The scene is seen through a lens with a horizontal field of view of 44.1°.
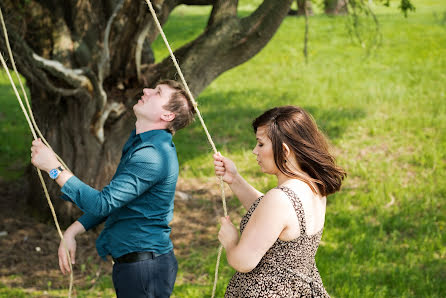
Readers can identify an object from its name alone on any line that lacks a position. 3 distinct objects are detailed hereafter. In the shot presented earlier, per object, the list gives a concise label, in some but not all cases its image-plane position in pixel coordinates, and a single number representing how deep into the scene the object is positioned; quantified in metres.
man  2.67
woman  2.38
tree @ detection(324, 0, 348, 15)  17.35
